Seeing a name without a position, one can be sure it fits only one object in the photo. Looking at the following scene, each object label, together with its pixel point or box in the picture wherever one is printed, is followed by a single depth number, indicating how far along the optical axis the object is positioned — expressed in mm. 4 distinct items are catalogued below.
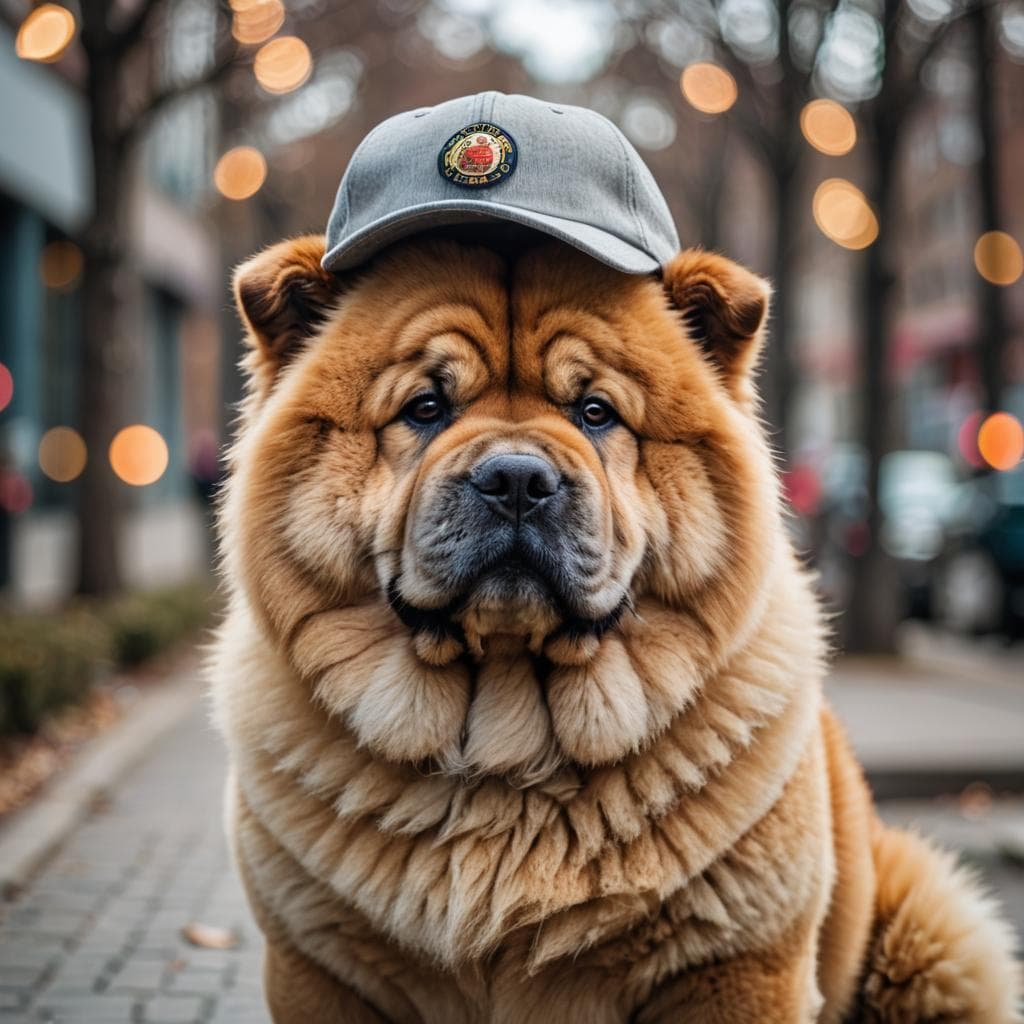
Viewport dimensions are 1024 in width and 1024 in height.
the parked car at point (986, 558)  12078
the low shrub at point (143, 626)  9492
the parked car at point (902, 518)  11662
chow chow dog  2477
